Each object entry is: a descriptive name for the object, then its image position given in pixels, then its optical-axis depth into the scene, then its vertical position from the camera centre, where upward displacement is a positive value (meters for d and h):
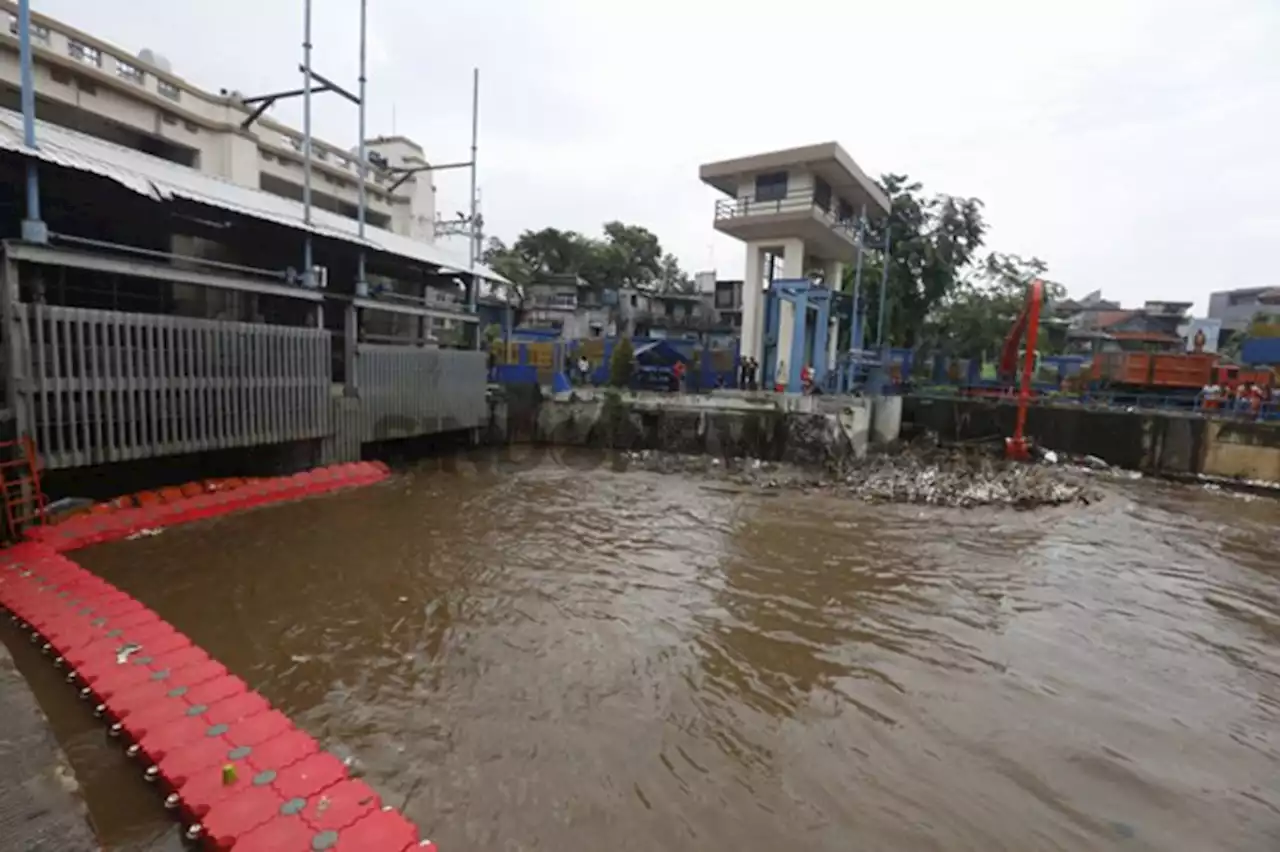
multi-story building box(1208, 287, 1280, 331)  43.69 +6.23
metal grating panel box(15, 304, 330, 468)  7.93 -0.56
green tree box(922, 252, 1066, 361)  26.34 +2.76
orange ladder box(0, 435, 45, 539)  7.52 -1.70
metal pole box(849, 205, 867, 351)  21.89 +2.59
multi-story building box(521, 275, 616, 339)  38.41 +3.15
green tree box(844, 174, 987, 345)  24.78 +4.79
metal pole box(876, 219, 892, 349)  23.11 +3.29
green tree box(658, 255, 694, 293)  50.67 +7.13
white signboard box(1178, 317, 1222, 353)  39.41 +3.58
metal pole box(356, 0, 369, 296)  13.68 +4.49
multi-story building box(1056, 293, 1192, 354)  37.30 +4.11
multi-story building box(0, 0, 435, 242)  19.30 +8.24
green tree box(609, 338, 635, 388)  23.20 +0.01
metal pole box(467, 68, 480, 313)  18.80 +6.67
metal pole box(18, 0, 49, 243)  7.67 +2.53
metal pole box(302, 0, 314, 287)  12.51 +5.04
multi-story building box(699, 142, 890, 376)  23.12 +5.98
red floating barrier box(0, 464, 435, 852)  3.40 -2.51
